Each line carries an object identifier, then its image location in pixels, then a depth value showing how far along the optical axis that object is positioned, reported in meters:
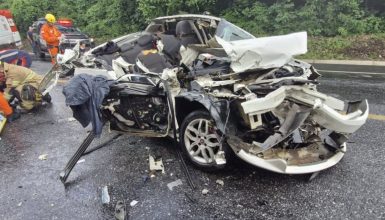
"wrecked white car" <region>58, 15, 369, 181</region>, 3.41
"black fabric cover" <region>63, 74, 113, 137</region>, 3.94
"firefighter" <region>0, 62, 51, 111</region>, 6.79
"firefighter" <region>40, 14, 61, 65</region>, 10.78
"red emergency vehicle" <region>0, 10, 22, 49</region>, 13.55
